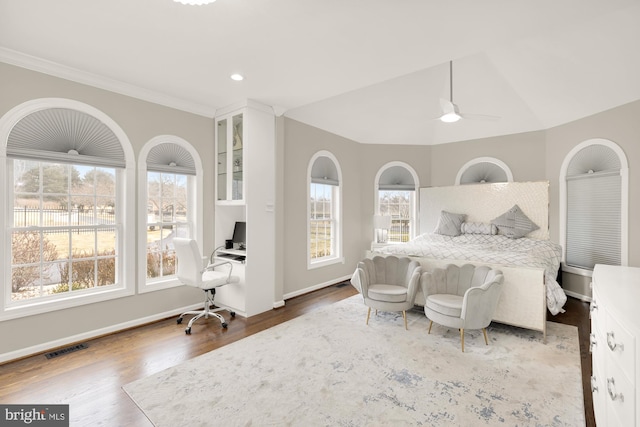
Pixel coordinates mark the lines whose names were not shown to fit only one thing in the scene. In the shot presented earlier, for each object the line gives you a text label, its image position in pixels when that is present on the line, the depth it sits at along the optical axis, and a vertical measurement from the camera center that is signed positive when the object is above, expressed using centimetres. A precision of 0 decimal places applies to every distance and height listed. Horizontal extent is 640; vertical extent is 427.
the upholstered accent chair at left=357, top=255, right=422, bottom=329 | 359 -87
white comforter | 347 -51
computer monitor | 439 -30
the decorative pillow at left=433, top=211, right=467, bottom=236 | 568 -20
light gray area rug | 208 -135
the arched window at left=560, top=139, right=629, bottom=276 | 427 +12
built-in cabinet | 404 +30
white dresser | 119 -61
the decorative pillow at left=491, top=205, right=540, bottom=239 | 524 -18
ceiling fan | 379 +127
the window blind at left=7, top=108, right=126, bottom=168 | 291 +74
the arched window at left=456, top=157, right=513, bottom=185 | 579 +81
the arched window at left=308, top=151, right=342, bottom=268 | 536 +4
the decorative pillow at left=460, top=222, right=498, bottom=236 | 533 -26
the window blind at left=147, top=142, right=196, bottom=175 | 381 +68
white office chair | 346 -72
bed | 334 -46
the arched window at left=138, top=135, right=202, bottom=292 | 374 +13
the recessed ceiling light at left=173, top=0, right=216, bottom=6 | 205 +141
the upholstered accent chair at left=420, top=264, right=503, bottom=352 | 304 -89
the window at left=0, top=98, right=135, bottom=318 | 292 +7
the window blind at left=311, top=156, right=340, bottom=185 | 535 +74
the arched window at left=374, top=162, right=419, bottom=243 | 651 +28
